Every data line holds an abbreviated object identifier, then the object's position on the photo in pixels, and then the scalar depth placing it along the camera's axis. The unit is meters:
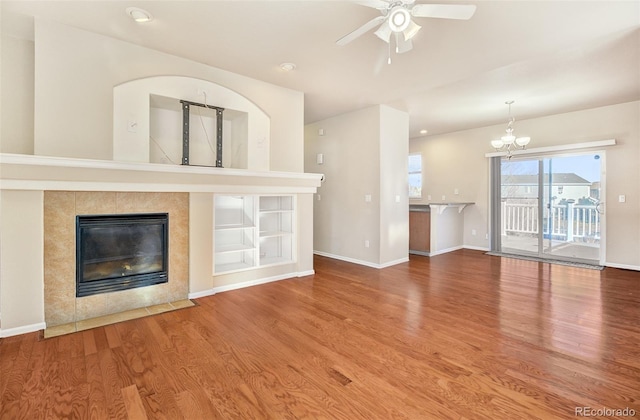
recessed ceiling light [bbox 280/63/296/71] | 3.51
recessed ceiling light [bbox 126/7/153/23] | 2.53
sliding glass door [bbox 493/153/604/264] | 5.36
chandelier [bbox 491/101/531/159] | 5.11
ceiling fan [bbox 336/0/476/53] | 2.02
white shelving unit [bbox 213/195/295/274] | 4.12
